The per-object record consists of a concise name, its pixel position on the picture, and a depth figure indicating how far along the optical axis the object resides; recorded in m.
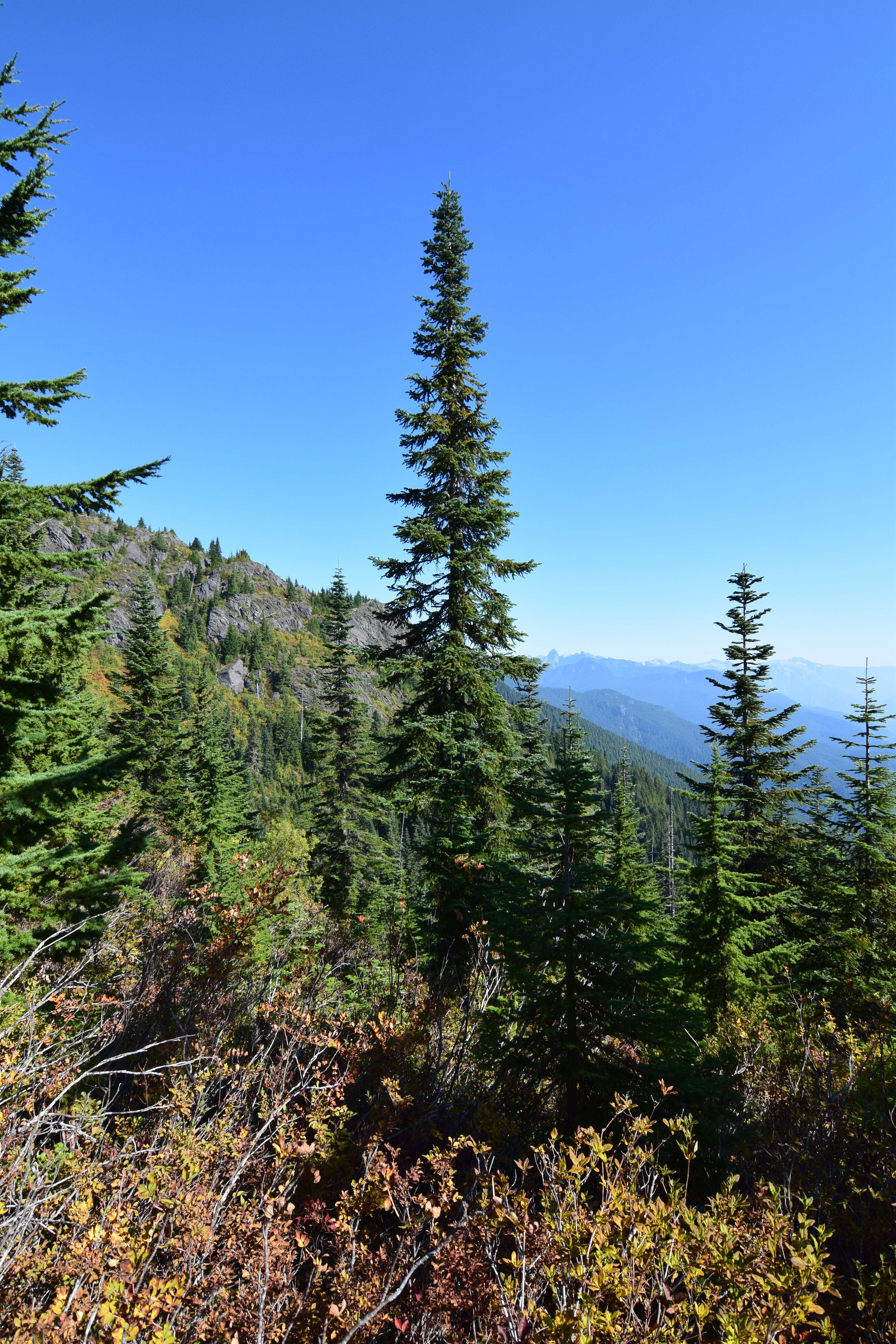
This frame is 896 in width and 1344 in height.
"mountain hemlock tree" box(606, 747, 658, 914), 21.61
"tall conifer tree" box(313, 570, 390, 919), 18.78
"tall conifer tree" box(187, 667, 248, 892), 17.92
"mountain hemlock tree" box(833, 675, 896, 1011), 13.10
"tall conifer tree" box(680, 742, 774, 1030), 12.13
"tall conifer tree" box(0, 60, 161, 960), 6.30
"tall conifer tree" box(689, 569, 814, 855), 14.91
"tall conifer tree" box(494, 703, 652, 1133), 5.77
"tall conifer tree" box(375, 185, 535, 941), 10.61
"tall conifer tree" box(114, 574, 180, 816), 23.34
